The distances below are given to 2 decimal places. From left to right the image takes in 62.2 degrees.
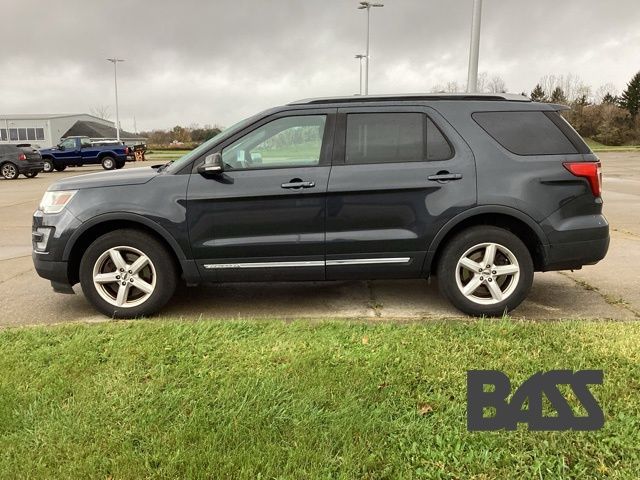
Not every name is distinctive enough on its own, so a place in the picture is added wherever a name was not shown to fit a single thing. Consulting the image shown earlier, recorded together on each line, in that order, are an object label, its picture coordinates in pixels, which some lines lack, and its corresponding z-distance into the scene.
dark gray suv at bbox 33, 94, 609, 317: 4.25
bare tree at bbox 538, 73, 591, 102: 82.56
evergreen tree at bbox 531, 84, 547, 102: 83.62
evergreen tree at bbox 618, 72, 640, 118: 77.19
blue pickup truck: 28.69
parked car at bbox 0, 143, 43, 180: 22.42
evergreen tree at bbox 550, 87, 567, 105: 79.29
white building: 74.38
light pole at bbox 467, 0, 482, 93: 10.00
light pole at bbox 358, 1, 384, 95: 32.72
